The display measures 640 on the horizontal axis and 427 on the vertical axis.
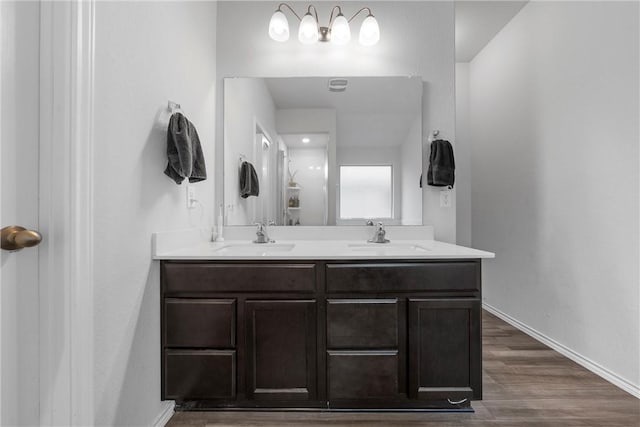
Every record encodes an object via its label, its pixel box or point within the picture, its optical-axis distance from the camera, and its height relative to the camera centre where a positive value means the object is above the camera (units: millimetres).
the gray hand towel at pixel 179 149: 1584 +303
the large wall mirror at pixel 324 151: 2275 +423
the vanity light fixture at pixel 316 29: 2186 +1205
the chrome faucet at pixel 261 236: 2197 -152
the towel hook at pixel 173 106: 1652 +528
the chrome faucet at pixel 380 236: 2189 -151
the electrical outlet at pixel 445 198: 2303 +99
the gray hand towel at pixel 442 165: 2225 +320
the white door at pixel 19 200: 939 +38
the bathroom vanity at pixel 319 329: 1588 -554
